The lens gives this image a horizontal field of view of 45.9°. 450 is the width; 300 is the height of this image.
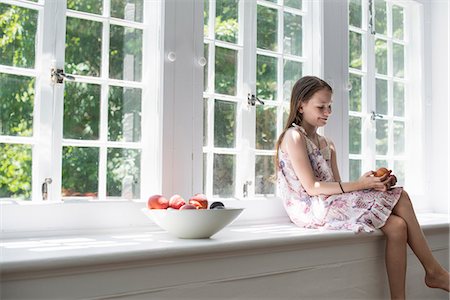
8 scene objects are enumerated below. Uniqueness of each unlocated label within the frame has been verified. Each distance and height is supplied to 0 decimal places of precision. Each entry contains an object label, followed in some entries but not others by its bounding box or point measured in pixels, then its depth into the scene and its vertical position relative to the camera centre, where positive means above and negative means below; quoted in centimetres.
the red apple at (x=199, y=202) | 194 -11
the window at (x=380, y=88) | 314 +53
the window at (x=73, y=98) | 195 +28
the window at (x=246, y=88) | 248 +41
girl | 228 -13
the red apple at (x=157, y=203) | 191 -11
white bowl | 185 -17
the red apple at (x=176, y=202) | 191 -11
